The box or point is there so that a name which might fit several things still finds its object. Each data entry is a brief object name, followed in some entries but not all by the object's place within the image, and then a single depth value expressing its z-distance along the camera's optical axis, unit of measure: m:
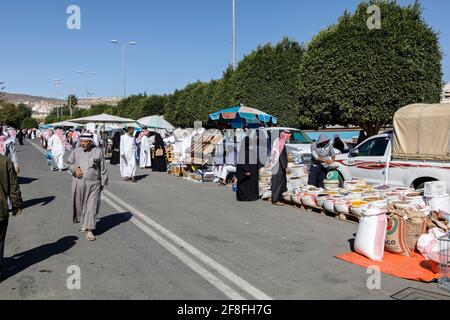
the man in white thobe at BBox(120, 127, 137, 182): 16.06
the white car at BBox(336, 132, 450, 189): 9.26
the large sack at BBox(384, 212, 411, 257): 6.46
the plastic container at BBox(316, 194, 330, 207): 9.55
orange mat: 5.52
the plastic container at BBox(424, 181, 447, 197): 7.93
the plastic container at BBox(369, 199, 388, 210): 7.07
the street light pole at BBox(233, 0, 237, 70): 28.42
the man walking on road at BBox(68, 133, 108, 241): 7.18
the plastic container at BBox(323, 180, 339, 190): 10.44
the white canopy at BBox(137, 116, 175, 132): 22.61
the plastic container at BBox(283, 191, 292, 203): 10.84
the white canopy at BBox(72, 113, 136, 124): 25.16
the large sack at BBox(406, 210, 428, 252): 6.54
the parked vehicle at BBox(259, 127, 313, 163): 15.61
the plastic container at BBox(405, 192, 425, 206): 7.71
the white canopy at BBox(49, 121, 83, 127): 33.34
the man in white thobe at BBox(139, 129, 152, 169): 21.80
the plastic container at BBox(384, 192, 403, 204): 8.27
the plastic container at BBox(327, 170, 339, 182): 10.94
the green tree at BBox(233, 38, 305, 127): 25.81
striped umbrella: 16.98
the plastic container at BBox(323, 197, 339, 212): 9.23
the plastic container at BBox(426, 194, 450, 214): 7.85
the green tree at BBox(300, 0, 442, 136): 18.25
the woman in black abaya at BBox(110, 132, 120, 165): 22.96
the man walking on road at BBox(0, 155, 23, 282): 5.06
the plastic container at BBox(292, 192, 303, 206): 10.33
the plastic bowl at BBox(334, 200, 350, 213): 8.86
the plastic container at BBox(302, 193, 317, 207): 9.88
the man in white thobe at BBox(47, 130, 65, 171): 19.59
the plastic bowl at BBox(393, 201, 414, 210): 7.39
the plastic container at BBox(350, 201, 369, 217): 8.52
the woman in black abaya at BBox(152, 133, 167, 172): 20.14
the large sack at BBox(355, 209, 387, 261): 6.30
